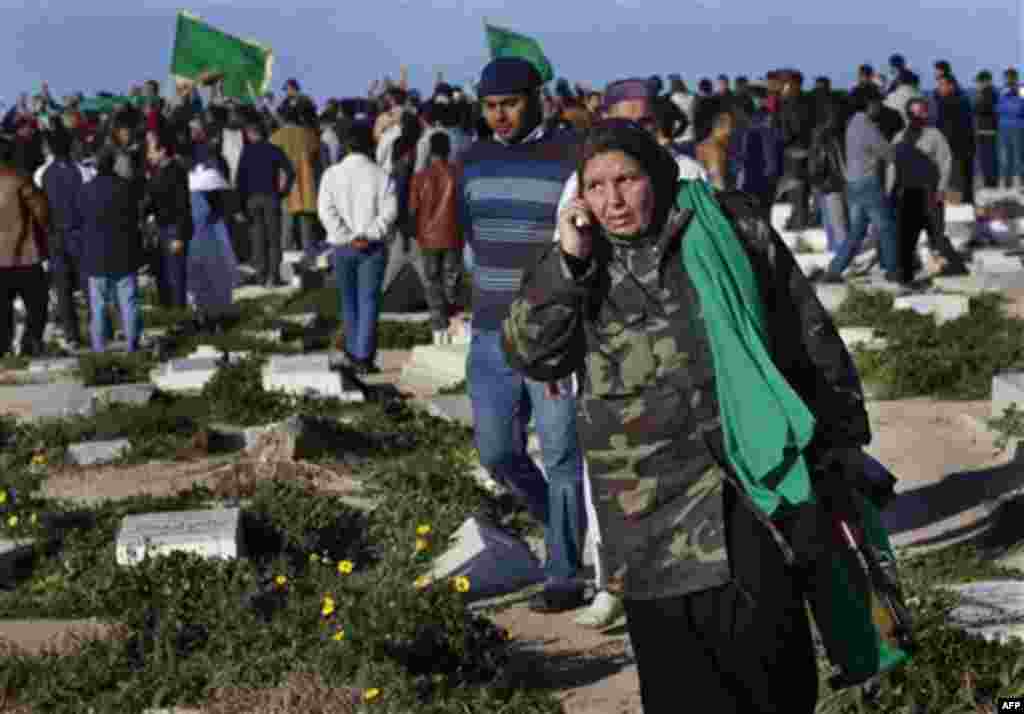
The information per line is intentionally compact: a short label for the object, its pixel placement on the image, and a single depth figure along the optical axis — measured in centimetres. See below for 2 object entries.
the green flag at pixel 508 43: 2705
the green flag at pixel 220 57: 3003
